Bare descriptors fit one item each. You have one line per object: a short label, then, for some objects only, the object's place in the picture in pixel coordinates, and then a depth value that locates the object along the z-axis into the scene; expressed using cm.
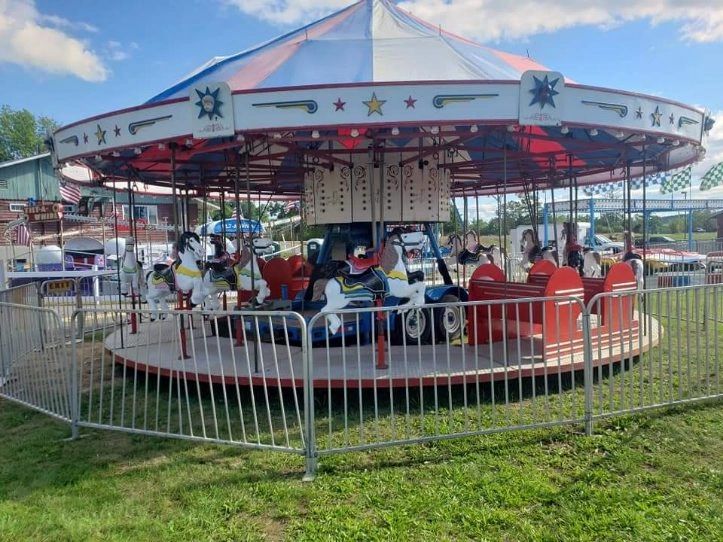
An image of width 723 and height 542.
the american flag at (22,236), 2088
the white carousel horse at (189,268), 718
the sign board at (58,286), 920
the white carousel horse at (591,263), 1037
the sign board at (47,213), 1641
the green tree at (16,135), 5912
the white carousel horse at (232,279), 744
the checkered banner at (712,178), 2825
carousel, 488
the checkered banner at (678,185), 1980
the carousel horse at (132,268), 922
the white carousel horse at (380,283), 612
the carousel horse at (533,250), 1057
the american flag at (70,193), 1778
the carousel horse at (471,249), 1066
